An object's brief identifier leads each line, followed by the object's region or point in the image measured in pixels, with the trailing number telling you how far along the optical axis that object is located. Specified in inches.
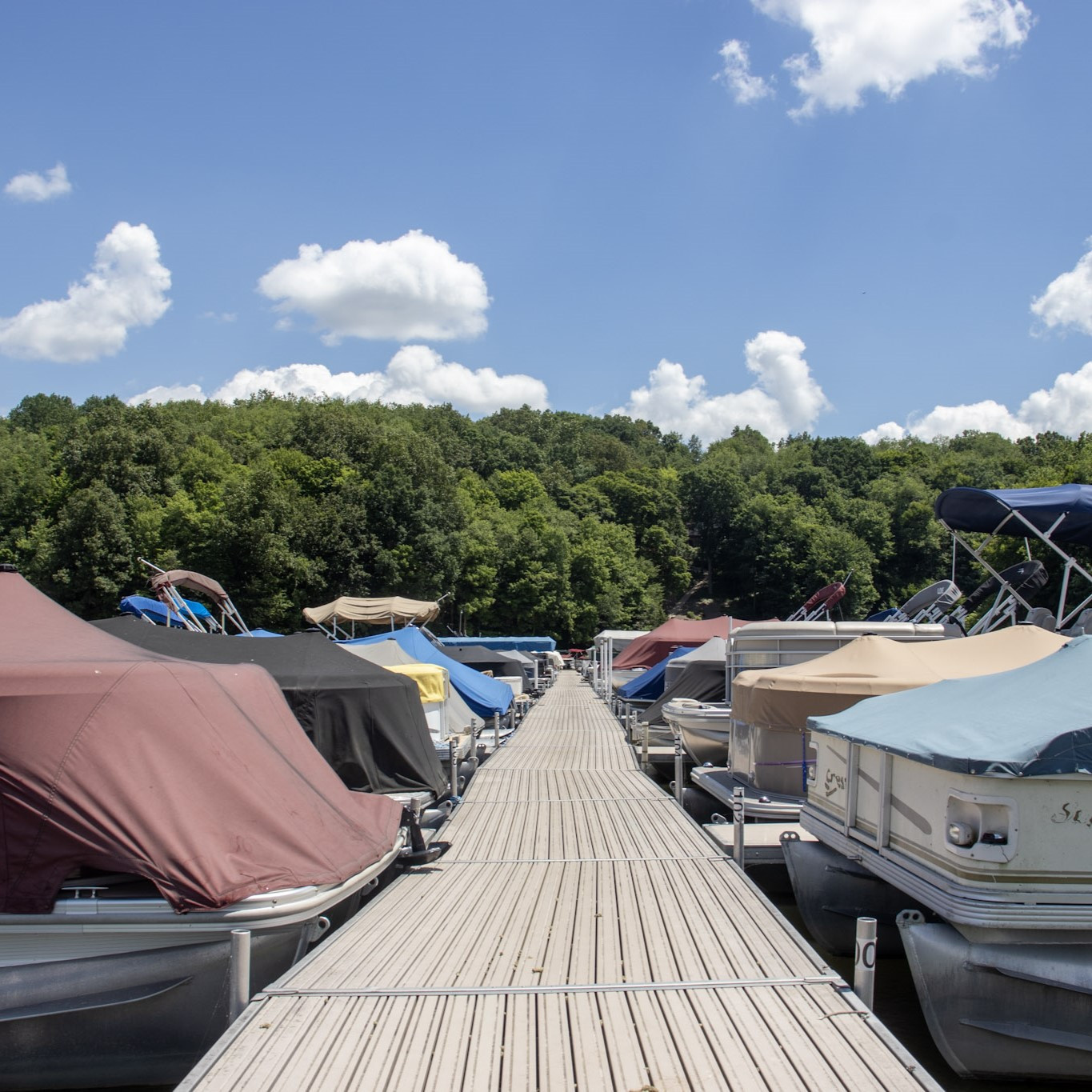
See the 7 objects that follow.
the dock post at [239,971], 227.8
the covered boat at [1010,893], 234.5
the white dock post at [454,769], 537.0
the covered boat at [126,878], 238.5
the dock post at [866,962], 230.4
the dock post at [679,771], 567.5
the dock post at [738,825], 389.1
